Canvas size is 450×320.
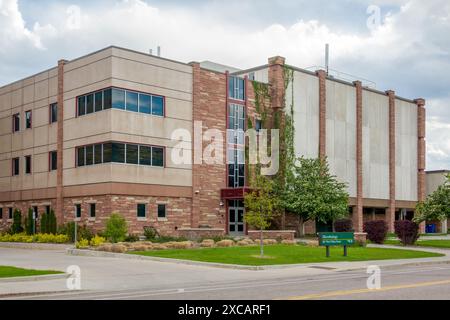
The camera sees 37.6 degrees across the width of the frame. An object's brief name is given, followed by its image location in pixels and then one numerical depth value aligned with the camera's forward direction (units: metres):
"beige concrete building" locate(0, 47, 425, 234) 45.09
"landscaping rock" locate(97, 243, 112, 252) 33.78
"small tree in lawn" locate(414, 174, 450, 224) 46.19
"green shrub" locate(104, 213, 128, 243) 39.66
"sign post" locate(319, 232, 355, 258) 30.88
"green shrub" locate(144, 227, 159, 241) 43.45
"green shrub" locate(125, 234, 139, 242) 41.72
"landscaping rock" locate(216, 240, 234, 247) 36.94
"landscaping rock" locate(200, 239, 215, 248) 36.78
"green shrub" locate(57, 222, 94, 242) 43.47
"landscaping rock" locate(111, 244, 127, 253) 33.28
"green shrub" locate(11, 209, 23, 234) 52.62
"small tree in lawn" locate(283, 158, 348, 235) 51.94
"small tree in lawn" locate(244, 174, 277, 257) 35.53
